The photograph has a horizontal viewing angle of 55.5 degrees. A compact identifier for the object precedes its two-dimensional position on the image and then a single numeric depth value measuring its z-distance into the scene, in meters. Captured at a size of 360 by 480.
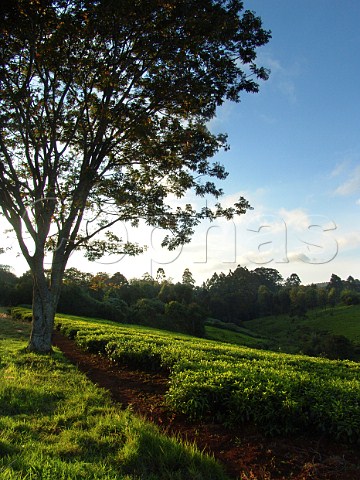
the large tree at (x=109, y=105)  10.41
